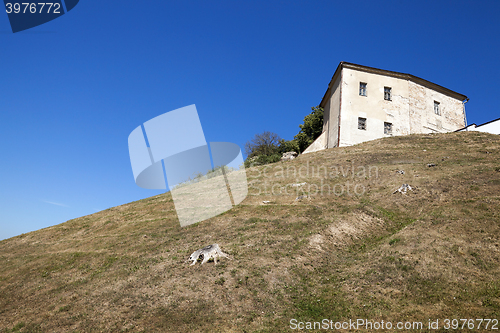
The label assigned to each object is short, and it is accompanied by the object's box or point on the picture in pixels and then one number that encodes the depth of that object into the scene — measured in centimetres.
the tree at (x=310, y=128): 5406
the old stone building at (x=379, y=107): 4181
